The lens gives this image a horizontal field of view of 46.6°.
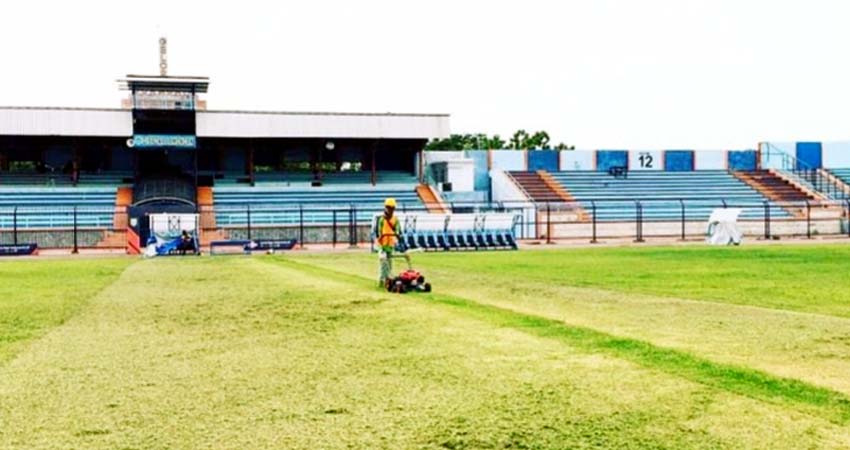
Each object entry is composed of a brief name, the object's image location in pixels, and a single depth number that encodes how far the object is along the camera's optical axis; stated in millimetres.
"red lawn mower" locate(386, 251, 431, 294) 17219
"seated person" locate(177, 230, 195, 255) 41594
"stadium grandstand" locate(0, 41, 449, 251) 58219
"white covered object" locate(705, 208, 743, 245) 46250
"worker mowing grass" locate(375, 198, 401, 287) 17828
